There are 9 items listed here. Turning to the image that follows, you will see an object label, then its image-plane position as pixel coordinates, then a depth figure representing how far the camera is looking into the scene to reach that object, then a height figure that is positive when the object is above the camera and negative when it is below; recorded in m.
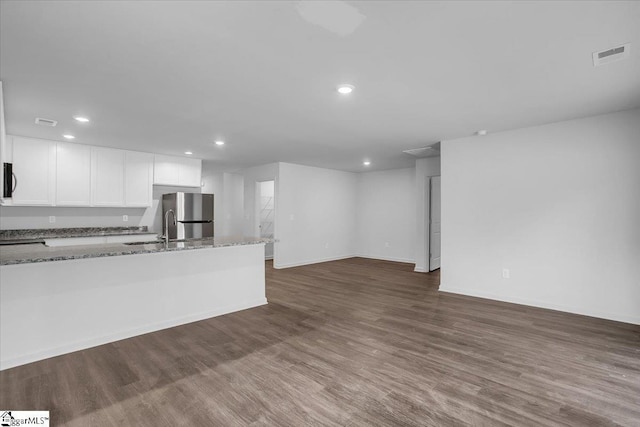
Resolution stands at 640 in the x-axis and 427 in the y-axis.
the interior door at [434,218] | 6.47 -0.11
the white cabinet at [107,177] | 5.08 +0.59
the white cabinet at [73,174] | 4.77 +0.58
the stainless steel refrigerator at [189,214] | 5.96 -0.05
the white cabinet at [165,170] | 5.74 +0.79
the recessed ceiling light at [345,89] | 2.73 +1.13
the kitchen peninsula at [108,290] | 2.54 -0.80
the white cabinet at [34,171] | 4.43 +0.59
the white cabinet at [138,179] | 5.41 +0.59
